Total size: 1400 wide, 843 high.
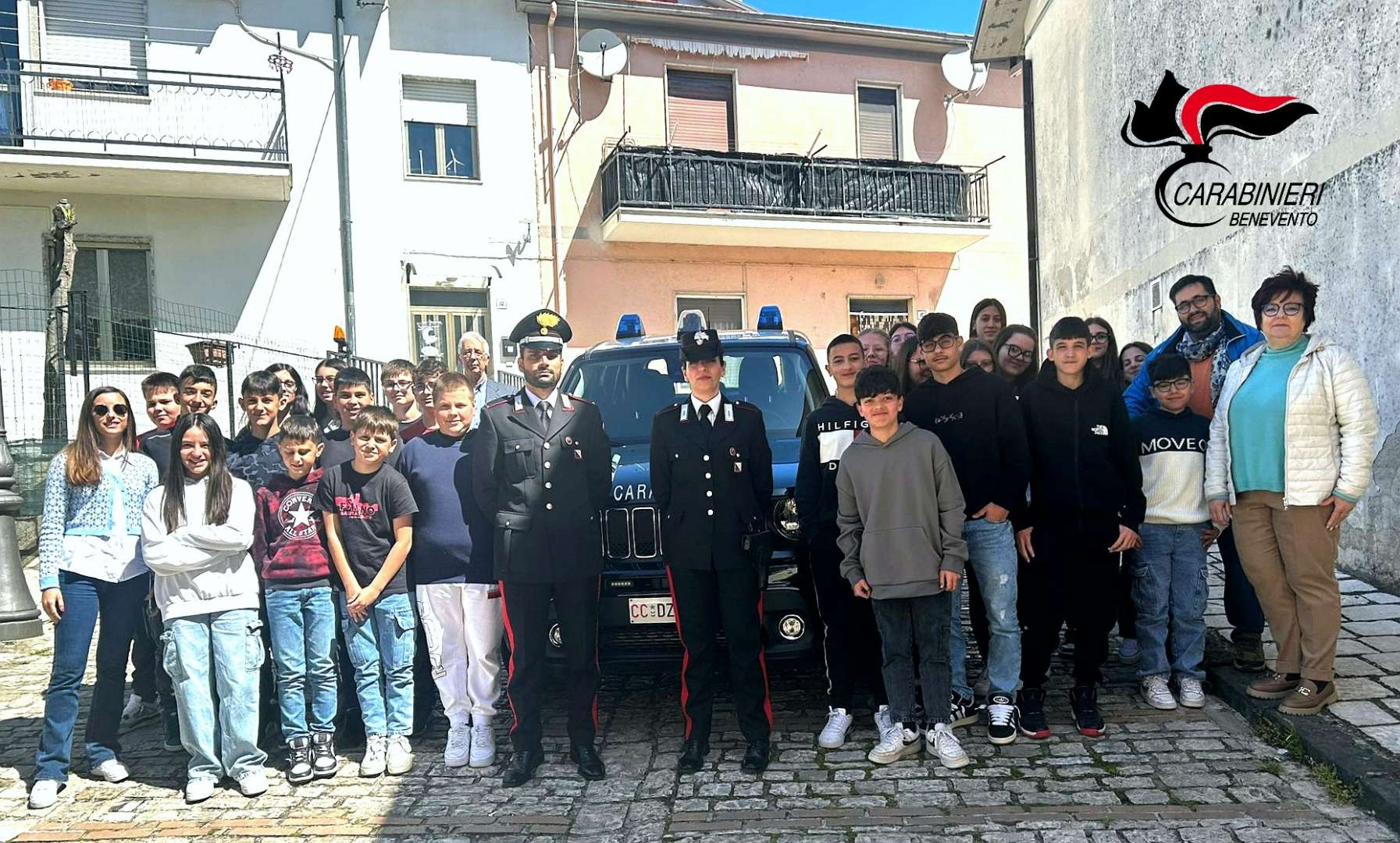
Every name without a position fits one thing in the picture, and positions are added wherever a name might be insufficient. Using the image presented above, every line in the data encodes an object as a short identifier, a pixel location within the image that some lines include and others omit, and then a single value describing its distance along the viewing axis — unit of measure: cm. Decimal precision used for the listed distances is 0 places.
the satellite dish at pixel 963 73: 1800
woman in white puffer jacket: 443
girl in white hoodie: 437
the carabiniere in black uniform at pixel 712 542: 437
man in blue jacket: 516
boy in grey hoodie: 429
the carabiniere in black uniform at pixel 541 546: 441
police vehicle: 466
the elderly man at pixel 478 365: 593
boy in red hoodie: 451
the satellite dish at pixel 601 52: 1606
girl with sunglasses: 445
